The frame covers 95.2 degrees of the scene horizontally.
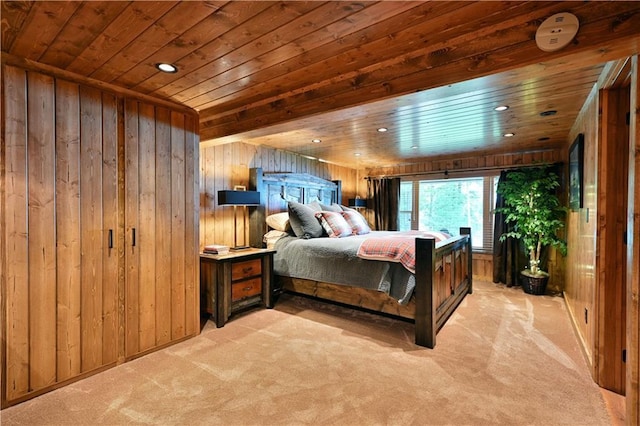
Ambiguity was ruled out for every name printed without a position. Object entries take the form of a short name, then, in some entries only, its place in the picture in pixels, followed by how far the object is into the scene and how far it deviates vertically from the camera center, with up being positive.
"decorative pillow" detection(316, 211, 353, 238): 3.82 -0.20
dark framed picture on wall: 2.77 +0.38
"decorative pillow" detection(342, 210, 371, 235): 4.21 -0.19
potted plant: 4.06 -0.06
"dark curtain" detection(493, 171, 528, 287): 4.68 -0.74
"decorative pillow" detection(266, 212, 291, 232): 4.00 -0.17
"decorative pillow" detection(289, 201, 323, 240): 3.78 -0.17
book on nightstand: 3.20 -0.44
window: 5.12 +0.07
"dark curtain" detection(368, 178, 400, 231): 5.95 +0.13
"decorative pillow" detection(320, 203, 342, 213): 4.46 +0.02
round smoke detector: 1.38 +0.86
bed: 2.60 -0.66
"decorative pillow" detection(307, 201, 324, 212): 4.29 +0.05
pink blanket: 2.68 -0.39
